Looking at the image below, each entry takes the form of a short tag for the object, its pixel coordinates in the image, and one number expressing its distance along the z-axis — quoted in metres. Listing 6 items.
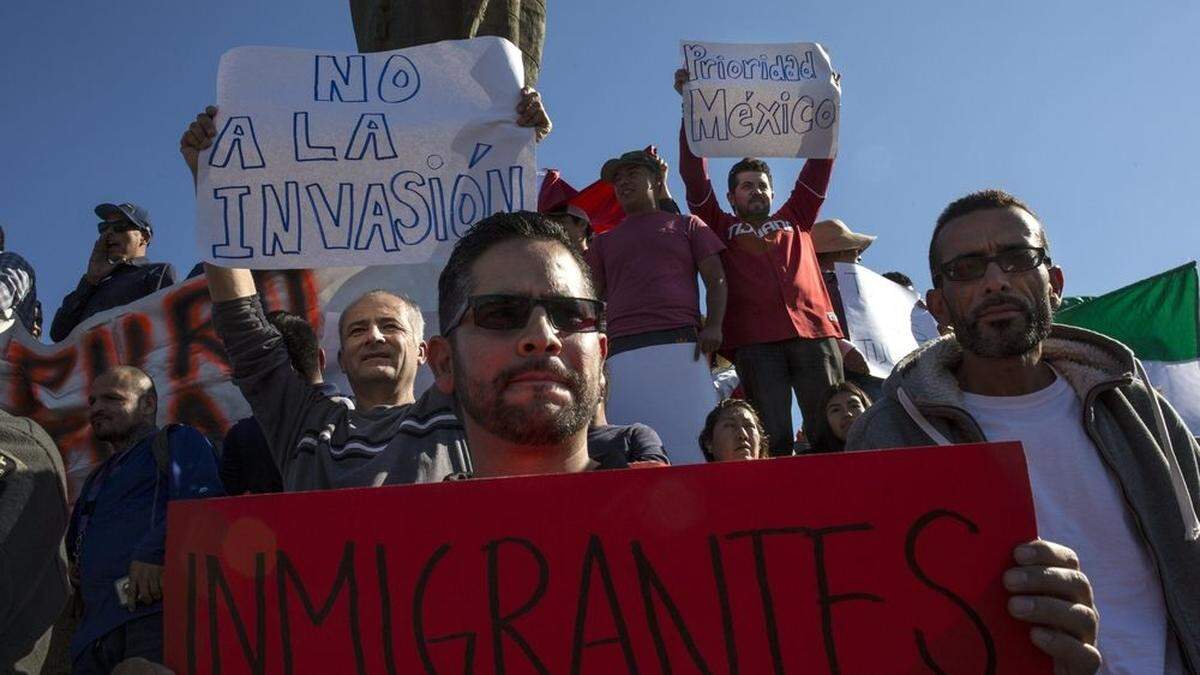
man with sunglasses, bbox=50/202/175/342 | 6.24
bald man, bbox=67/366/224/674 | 3.66
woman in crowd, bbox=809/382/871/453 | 4.89
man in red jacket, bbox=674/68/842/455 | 5.23
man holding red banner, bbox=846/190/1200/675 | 2.45
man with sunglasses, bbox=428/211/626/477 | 1.93
